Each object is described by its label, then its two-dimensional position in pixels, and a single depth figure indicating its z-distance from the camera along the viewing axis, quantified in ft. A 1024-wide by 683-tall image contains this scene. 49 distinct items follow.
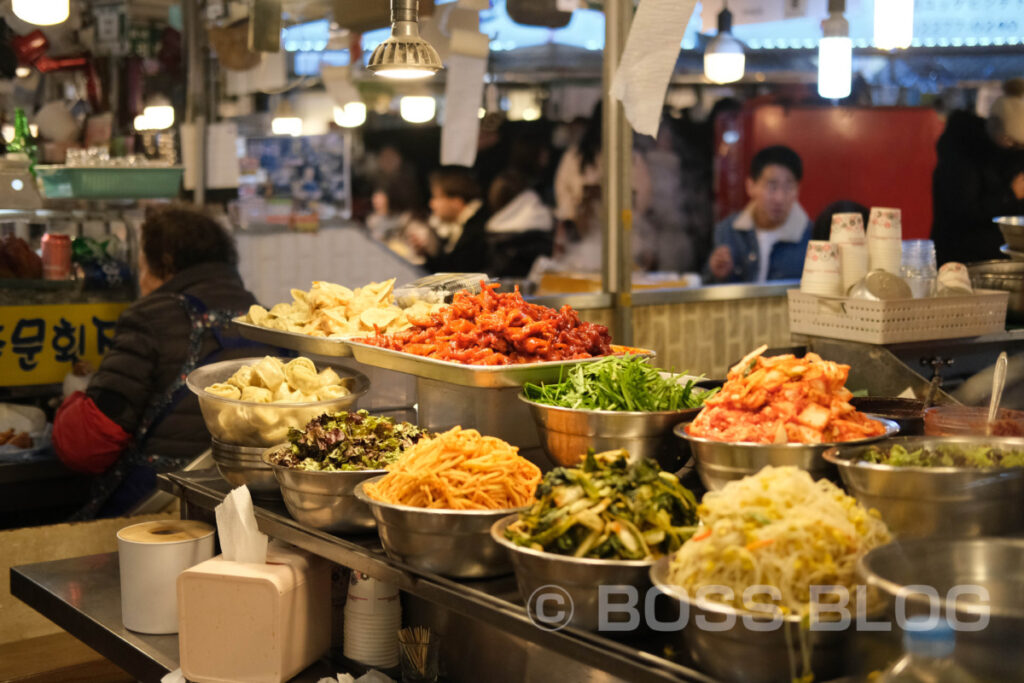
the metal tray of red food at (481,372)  8.05
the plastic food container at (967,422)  6.72
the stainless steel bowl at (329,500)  7.68
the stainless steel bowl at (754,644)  4.72
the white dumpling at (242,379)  9.67
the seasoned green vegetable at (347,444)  7.94
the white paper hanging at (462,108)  16.39
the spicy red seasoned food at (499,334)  8.46
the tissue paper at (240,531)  8.19
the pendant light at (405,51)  9.82
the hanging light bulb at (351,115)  20.20
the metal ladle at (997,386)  6.77
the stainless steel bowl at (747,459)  6.26
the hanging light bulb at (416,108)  21.81
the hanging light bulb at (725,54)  20.10
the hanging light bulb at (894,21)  13.50
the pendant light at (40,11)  14.30
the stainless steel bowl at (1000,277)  12.15
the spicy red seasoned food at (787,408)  6.44
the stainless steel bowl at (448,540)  6.45
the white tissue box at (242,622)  7.86
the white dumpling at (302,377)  9.62
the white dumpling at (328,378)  9.66
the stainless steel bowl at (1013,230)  11.48
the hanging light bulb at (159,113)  16.10
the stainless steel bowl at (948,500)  5.31
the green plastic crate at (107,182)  14.94
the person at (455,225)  23.84
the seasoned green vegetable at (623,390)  7.57
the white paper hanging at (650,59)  9.46
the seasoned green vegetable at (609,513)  5.62
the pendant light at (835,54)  16.55
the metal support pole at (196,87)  16.46
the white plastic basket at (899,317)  10.97
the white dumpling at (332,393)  9.47
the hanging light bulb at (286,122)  18.30
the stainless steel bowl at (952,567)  4.58
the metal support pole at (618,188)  16.70
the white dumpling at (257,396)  9.31
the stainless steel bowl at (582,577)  5.49
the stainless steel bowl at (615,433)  7.32
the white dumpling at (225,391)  9.41
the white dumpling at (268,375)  9.61
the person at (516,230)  24.90
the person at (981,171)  16.70
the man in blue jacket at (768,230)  23.09
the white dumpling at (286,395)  9.48
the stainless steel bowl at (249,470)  9.05
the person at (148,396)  13.12
